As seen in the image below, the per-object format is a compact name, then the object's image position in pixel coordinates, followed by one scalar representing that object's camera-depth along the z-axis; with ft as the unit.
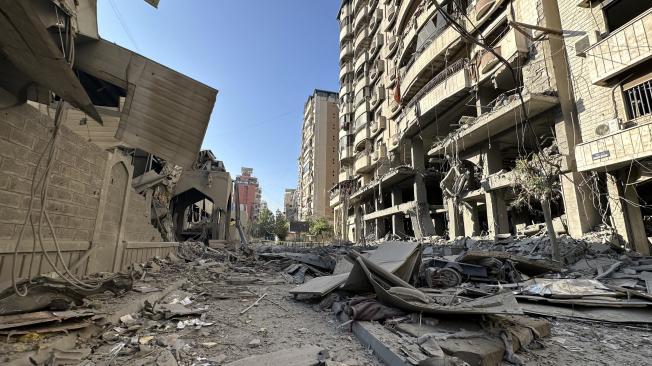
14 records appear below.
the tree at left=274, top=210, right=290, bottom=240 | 193.81
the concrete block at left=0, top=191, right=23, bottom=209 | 11.31
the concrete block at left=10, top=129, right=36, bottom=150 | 11.44
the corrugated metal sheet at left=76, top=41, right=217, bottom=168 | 20.79
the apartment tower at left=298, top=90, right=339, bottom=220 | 208.23
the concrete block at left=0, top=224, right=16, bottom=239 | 11.28
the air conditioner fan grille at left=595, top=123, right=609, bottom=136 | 32.65
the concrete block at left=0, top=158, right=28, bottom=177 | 11.16
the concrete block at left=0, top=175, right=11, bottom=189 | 11.18
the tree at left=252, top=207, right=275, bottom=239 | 202.69
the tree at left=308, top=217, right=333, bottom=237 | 162.61
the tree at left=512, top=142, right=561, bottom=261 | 35.17
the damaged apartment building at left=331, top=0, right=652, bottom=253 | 31.09
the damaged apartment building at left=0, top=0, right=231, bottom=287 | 10.36
